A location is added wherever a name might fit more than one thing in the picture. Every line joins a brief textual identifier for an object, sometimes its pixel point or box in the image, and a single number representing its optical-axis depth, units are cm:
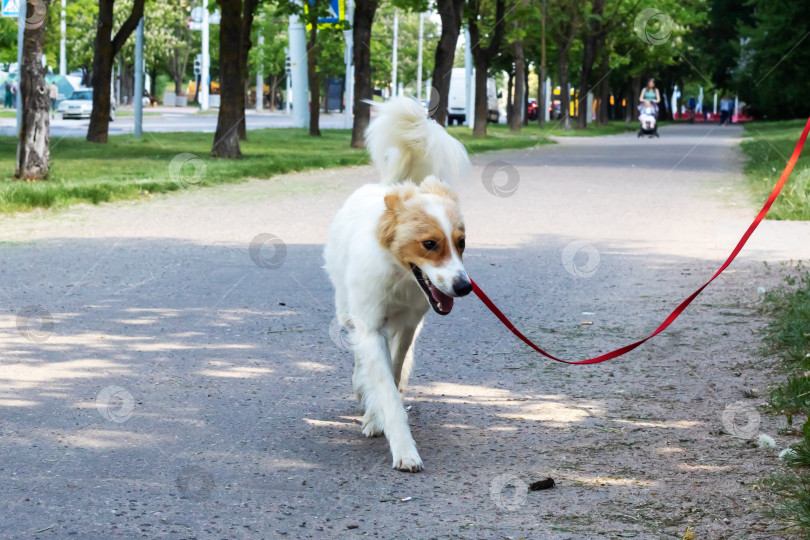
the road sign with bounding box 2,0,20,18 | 2059
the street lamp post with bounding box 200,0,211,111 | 6632
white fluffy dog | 454
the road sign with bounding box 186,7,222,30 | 6088
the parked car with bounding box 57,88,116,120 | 4978
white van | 6469
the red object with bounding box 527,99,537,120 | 8745
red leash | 526
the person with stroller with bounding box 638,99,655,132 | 4045
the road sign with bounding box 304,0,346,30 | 2894
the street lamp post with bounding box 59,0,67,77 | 6612
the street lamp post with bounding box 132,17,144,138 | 2830
